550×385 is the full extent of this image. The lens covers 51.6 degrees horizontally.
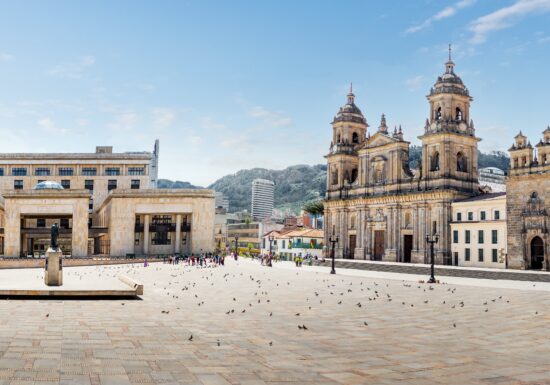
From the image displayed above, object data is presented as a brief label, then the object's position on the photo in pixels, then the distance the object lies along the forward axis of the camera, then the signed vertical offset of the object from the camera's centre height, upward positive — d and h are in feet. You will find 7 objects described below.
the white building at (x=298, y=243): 293.02 -5.31
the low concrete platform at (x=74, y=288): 70.85 -7.77
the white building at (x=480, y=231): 184.03 +1.53
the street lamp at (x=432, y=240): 122.50 -1.15
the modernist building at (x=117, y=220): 241.35 +5.62
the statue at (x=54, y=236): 91.11 -0.81
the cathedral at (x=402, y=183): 211.41 +21.03
